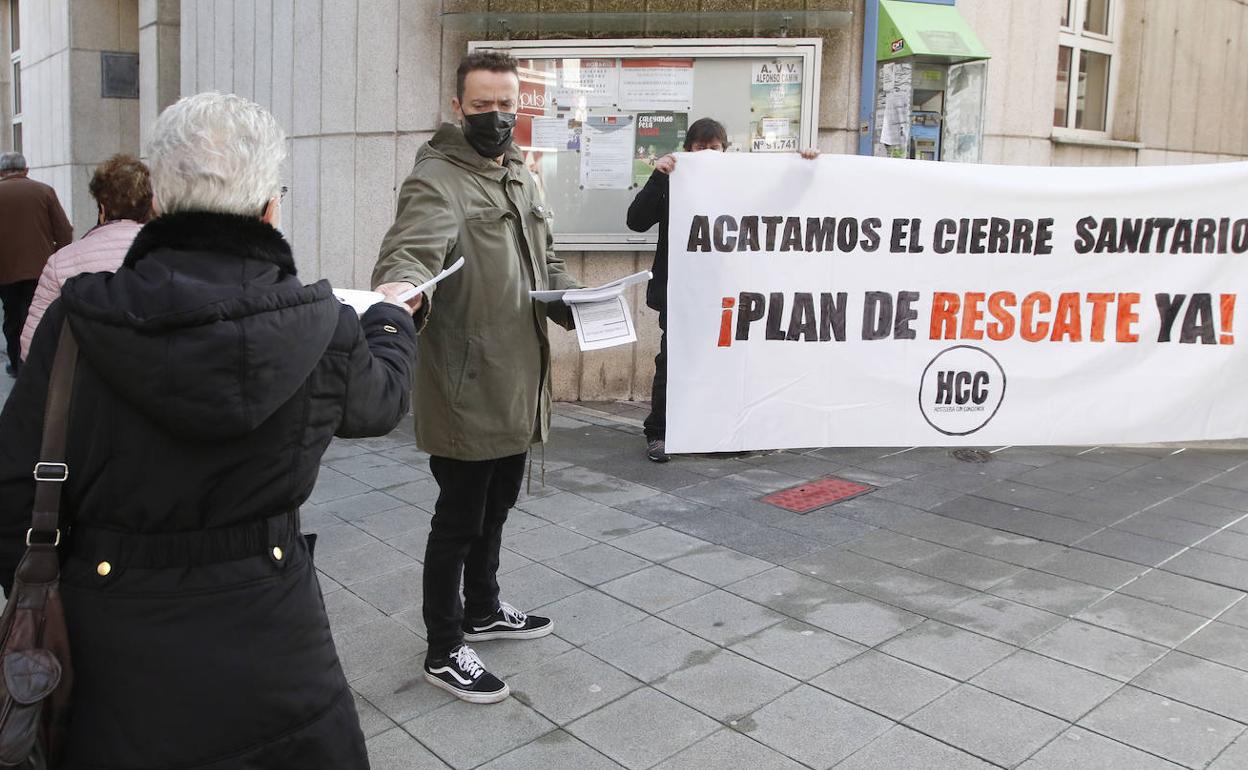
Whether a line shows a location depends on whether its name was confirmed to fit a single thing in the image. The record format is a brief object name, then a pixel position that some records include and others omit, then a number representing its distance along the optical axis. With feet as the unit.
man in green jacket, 10.82
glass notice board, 24.84
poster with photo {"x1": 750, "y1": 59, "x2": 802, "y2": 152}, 24.81
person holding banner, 19.60
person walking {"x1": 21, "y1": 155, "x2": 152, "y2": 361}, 12.94
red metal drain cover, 18.20
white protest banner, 16.34
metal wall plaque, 40.78
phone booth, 23.81
